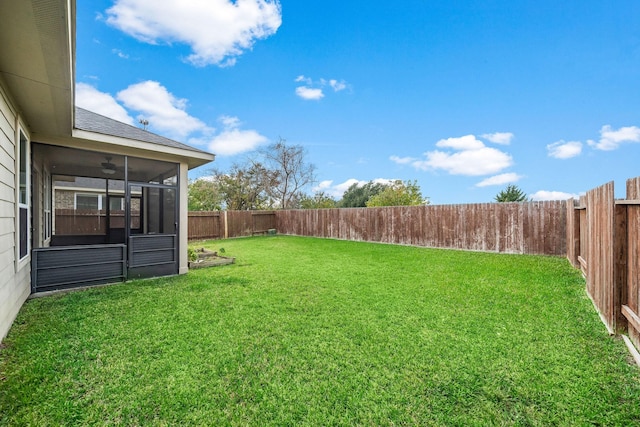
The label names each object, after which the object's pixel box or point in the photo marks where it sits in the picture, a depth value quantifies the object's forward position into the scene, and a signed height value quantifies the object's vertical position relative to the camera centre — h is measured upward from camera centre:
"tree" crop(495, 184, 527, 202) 21.06 +1.38
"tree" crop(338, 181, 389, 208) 25.80 +1.83
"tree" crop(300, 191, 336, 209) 22.19 +0.95
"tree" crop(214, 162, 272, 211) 20.23 +2.01
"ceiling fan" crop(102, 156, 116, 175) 5.69 +1.03
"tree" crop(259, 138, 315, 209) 20.98 +3.14
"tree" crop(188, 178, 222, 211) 19.62 +1.19
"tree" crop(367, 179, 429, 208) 20.08 +1.27
